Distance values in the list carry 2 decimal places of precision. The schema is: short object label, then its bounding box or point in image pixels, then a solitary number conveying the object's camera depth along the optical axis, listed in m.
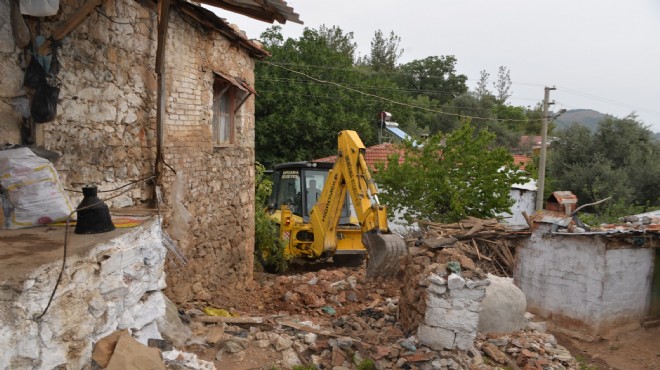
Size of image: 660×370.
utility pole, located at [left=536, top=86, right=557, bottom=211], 17.89
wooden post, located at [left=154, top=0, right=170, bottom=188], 5.50
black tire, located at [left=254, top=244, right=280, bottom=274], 11.62
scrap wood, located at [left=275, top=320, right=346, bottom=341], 6.29
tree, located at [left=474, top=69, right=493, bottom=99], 46.22
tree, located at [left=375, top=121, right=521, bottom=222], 13.78
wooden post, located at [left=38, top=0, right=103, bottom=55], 4.51
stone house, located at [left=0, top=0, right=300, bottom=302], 4.66
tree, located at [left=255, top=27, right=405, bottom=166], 23.19
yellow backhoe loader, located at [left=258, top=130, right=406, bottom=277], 8.05
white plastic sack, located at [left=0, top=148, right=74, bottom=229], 3.81
